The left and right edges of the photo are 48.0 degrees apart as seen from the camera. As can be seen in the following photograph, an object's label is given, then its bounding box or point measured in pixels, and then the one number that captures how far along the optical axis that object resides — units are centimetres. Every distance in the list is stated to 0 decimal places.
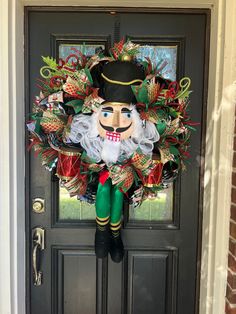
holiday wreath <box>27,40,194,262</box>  129
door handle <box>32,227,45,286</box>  156
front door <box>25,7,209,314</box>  152
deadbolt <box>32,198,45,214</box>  157
